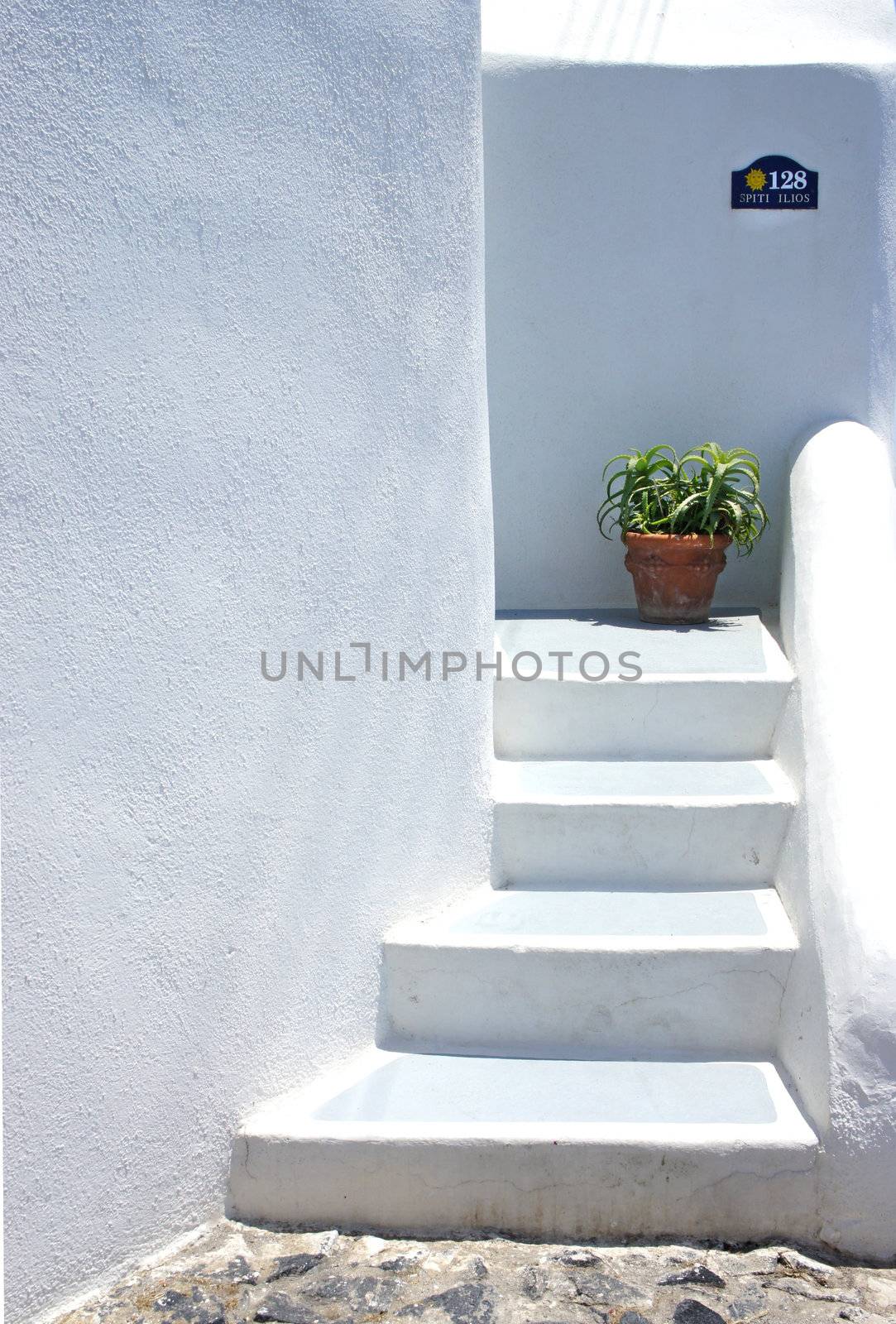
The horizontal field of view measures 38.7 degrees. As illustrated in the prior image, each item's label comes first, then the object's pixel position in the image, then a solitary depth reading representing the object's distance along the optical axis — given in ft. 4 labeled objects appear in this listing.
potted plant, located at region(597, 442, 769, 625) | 16.31
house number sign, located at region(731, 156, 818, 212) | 17.22
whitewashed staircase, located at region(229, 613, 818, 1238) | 10.12
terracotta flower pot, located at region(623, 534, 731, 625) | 16.34
